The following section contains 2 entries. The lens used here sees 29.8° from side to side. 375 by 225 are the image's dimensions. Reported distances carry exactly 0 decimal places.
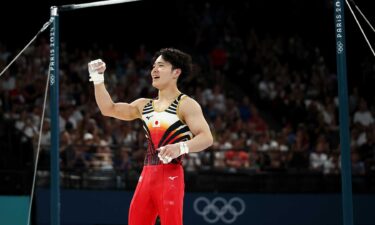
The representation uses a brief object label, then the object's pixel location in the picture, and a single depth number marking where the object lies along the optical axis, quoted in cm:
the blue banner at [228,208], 1304
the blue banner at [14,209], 1195
